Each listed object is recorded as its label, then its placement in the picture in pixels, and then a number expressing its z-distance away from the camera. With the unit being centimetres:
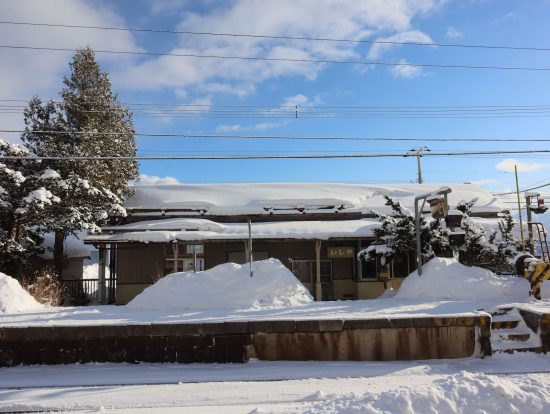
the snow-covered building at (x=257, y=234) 1917
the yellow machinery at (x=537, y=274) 1191
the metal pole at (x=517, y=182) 2348
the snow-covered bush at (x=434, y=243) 1582
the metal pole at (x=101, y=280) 2012
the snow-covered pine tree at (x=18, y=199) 1697
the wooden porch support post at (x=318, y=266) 1836
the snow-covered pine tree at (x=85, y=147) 1895
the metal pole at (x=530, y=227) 1870
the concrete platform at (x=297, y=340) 803
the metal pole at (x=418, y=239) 1321
